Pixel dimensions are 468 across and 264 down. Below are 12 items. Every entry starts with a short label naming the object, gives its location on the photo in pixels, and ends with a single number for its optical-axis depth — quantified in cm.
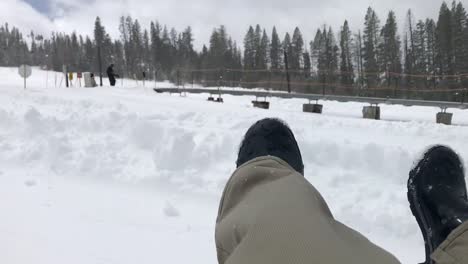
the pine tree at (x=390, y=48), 6144
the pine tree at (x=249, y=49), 7888
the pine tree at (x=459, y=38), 4788
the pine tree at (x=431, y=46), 5534
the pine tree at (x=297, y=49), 8044
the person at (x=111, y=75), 1942
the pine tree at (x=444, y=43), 5138
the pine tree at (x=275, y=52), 8012
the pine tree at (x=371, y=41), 6355
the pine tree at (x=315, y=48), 7758
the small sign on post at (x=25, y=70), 1739
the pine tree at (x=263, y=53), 7876
